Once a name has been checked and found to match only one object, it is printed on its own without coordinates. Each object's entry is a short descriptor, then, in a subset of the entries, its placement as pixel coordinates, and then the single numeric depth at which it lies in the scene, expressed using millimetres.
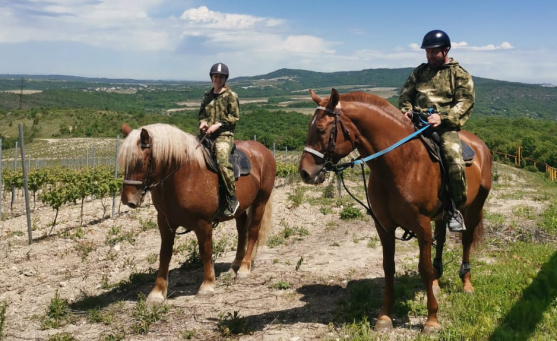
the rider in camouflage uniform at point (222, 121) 5855
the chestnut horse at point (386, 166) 3898
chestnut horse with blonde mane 4957
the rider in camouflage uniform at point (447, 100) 4434
